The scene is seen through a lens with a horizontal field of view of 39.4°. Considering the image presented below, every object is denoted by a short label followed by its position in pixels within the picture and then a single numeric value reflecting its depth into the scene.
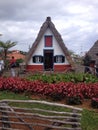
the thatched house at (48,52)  11.77
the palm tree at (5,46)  14.25
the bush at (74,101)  4.79
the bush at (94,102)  4.59
